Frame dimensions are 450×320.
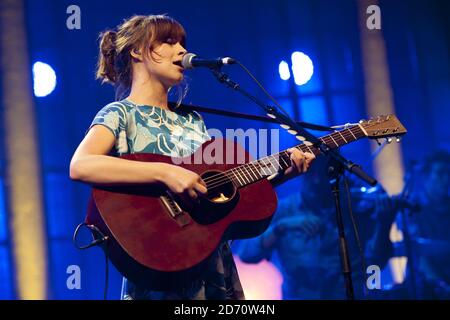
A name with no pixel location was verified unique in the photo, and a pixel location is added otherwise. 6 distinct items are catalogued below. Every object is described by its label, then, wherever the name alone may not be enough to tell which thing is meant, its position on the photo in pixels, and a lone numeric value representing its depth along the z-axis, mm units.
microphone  4691
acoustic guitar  4277
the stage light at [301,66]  8086
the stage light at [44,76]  7574
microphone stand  4441
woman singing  4410
